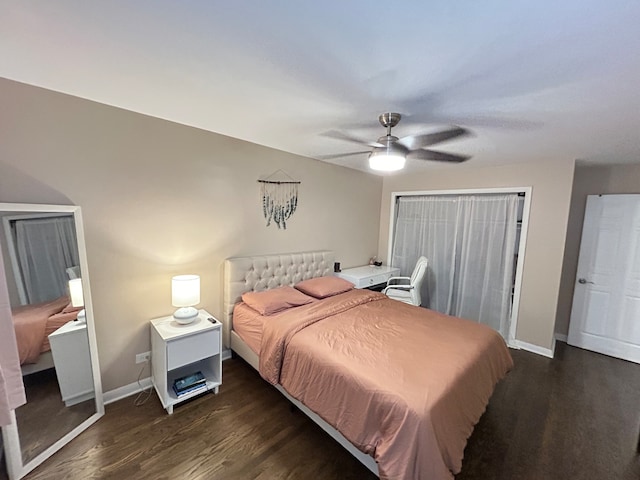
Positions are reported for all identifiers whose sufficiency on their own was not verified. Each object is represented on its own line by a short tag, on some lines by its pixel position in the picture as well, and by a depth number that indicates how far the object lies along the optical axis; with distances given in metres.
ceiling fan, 1.99
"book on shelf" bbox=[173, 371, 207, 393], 2.30
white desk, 3.99
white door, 3.29
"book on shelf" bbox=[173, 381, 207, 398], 2.27
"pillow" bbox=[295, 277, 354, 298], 3.21
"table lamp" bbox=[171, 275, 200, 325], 2.31
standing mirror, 1.65
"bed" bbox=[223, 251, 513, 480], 1.45
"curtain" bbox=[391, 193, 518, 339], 3.65
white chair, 3.74
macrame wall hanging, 3.22
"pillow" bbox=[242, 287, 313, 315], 2.67
